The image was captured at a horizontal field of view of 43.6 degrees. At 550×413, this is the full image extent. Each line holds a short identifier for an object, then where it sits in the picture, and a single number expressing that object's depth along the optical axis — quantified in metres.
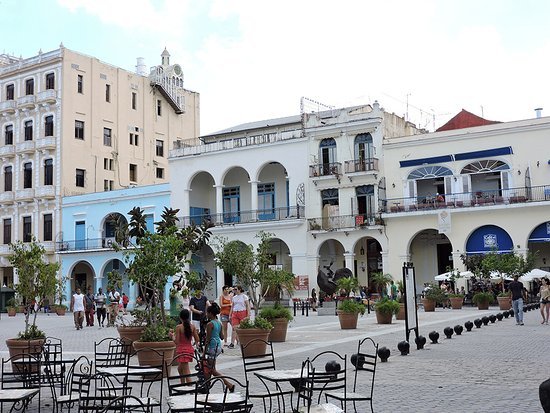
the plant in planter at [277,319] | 17.62
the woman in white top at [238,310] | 16.66
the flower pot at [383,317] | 22.86
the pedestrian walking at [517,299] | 21.23
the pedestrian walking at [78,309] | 24.75
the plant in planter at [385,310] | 22.73
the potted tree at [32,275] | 13.61
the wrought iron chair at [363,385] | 7.50
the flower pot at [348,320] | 21.06
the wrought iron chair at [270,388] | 7.50
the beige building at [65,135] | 48.28
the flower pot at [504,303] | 29.59
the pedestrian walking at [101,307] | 26.17
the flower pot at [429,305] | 30.88
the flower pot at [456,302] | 32.11
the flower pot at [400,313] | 23.81
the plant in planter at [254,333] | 14.72
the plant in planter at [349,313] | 21.05
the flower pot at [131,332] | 14.69
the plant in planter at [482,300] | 30.62
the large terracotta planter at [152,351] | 11.87
